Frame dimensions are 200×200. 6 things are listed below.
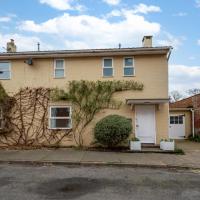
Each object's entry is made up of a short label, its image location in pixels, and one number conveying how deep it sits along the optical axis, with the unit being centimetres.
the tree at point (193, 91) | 3801
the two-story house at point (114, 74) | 1189
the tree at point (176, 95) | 4438
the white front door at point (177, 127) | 1828
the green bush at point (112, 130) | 1071
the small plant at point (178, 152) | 1082
